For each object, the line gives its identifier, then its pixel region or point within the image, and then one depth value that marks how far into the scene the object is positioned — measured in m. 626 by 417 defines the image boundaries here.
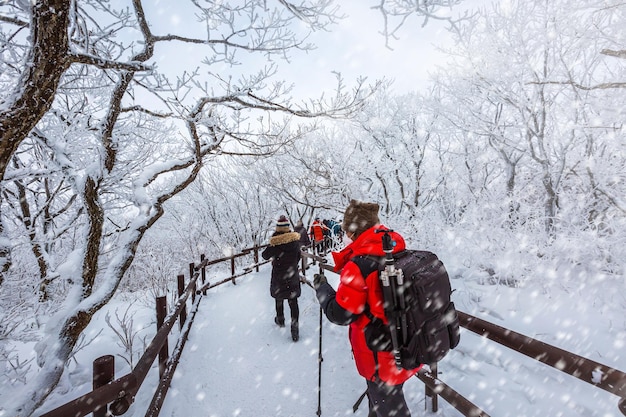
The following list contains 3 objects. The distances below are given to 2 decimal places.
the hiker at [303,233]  8.06
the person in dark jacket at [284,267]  5.21
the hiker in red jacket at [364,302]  1.88
